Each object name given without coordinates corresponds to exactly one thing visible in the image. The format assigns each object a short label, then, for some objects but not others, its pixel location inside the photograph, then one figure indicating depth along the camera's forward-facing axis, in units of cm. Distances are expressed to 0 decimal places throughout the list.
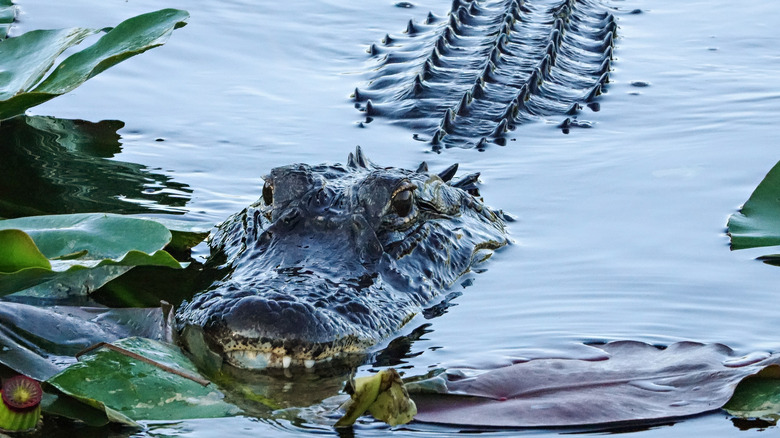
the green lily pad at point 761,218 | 877
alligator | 654
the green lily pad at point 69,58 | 863
